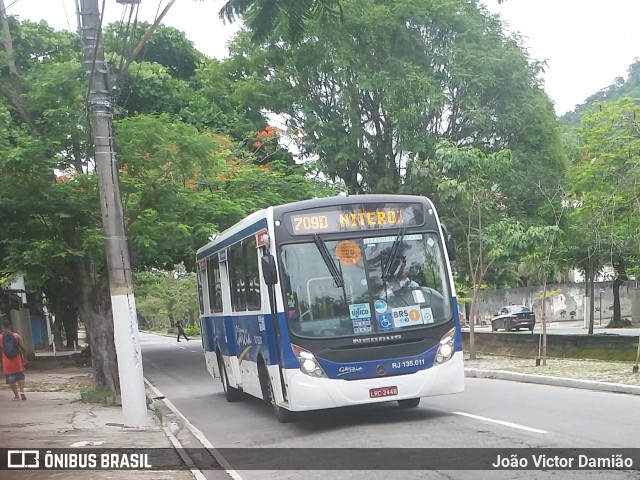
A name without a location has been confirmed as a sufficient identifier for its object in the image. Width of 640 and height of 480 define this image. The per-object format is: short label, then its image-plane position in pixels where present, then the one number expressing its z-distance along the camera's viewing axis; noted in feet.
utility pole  38.06
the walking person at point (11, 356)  52.19
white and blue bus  32.48
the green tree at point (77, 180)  44.62
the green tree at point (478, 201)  62.95
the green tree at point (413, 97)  83.25
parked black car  131.13
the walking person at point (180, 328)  183.42
